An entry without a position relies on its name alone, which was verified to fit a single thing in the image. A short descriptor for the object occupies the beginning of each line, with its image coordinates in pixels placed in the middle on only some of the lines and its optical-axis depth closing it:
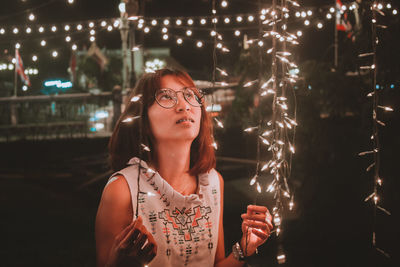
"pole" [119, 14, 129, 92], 3.37
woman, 1.34
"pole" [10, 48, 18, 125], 4.17
